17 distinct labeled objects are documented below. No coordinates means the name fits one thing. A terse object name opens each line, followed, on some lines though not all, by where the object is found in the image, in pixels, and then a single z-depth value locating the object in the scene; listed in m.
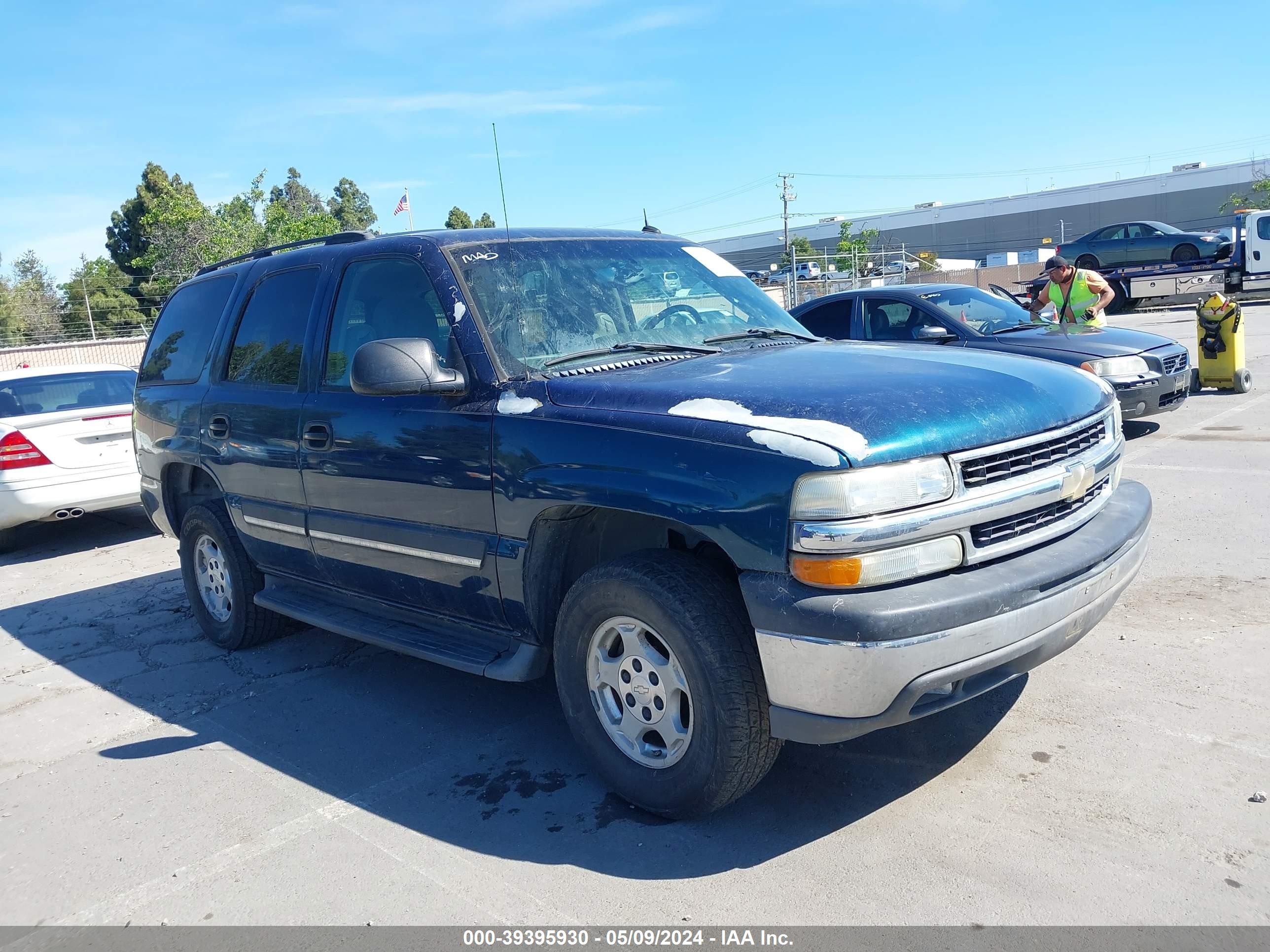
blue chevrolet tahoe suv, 2.85
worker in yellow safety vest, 10.46
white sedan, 8.38
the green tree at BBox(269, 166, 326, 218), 89.01
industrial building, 73.88
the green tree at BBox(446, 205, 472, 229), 46.78
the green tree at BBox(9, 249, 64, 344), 48.69
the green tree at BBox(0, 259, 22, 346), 46.69
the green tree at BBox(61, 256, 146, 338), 49.31
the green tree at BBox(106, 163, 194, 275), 55.66
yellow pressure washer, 11.80
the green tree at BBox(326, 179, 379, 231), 74.56
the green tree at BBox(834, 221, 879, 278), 61.51
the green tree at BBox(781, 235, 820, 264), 83.69
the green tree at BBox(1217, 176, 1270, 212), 60.12
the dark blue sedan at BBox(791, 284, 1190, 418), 8.95
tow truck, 25.36
